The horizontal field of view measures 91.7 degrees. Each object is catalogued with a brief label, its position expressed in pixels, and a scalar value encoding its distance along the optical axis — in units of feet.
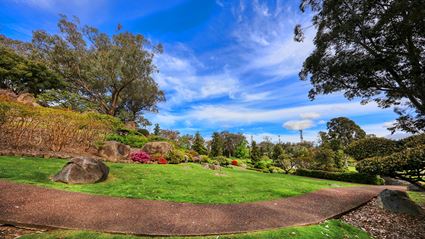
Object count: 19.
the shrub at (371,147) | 25.16
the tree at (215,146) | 99.75
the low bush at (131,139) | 53.47
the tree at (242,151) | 121.08
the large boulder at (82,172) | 19.98
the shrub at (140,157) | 43.97
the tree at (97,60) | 69.87
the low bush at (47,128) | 29.48
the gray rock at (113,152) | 39.88
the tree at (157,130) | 99.81
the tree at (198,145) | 91.81
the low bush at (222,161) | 67.92
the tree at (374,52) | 19.53
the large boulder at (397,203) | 20.98
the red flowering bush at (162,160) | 47.06
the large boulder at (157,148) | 51.38
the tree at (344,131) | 121.90
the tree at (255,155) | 85.51
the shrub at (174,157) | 50.43
